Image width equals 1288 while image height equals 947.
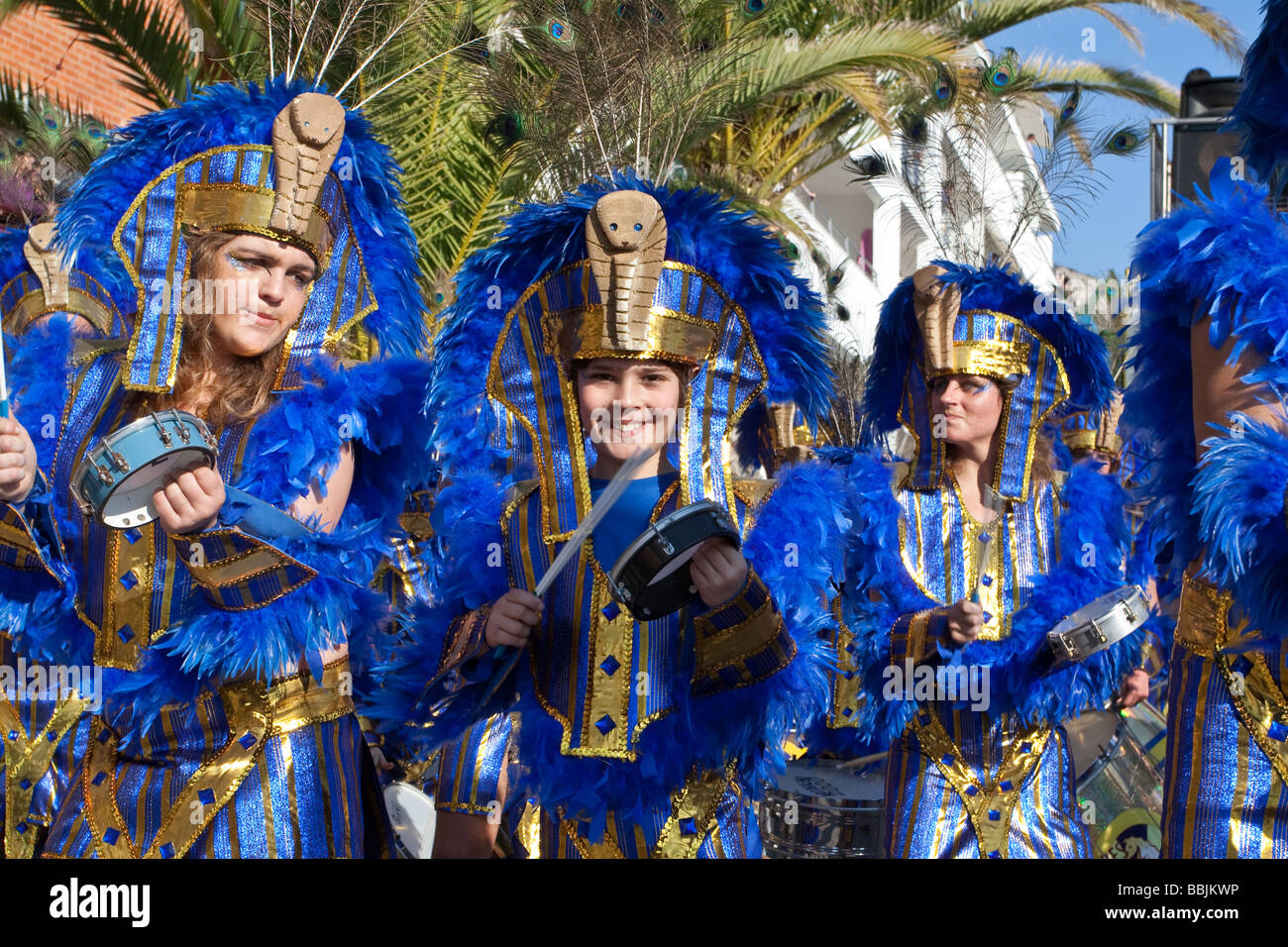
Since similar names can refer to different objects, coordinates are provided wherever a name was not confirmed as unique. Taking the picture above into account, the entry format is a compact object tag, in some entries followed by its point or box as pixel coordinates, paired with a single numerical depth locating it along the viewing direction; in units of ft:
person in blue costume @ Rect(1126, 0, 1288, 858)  8.44
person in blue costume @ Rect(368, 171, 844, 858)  9.37
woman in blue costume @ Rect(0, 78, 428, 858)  8.97
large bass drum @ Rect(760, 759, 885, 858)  16.26
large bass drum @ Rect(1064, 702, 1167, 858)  15.85
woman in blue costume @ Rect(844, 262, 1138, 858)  12.85
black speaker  19.92
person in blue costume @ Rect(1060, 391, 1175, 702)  14.20
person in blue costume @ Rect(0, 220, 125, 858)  12.07
